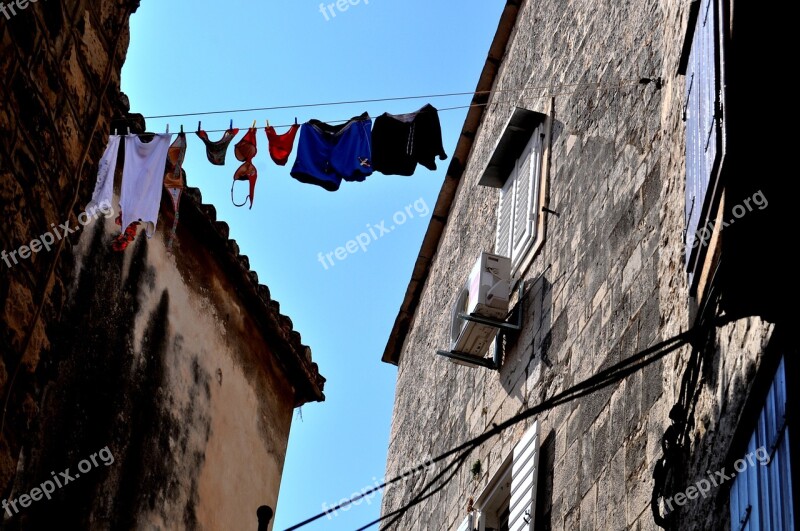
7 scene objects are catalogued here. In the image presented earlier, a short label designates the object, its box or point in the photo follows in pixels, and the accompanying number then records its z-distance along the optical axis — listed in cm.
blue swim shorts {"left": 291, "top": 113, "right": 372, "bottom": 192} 880
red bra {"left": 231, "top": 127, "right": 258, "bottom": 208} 864
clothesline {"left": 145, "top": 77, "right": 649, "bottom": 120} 754
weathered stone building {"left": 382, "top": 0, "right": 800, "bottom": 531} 431
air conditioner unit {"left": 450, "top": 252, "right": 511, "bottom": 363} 838
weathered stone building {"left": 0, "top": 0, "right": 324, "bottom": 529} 430
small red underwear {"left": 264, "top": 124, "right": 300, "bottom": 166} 873
